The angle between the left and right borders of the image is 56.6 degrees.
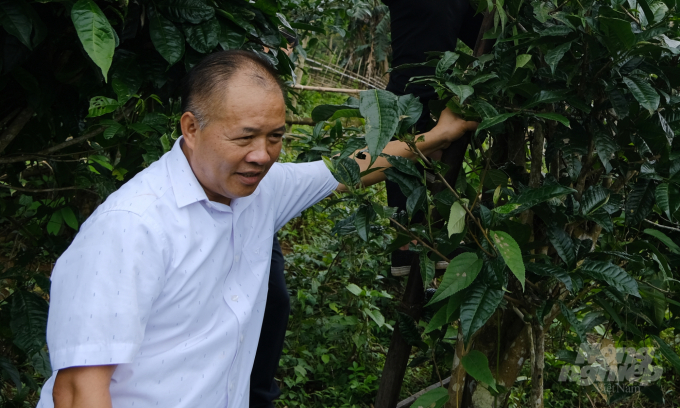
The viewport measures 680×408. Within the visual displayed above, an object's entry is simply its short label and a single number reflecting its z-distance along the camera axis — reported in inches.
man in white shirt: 47.5
